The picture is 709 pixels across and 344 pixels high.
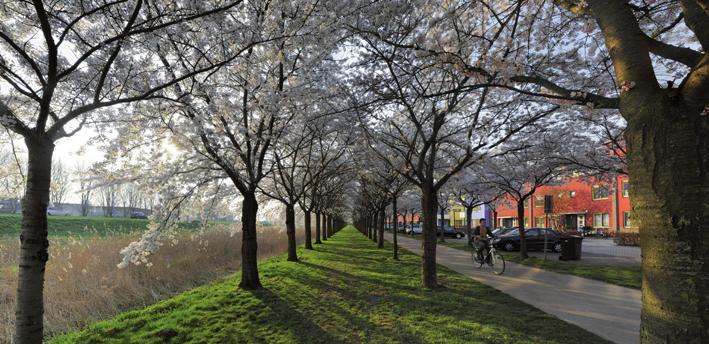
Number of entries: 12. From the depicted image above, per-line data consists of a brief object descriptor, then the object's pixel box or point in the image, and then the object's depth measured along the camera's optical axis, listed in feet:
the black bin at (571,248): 53.88
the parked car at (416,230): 166.61
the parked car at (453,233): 133.08
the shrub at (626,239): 87.32
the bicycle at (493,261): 39.56
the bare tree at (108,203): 239.91
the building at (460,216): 217.89
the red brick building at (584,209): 134.31
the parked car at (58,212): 240.20
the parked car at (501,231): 81.24
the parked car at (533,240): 70.38
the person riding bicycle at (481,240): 41.94
